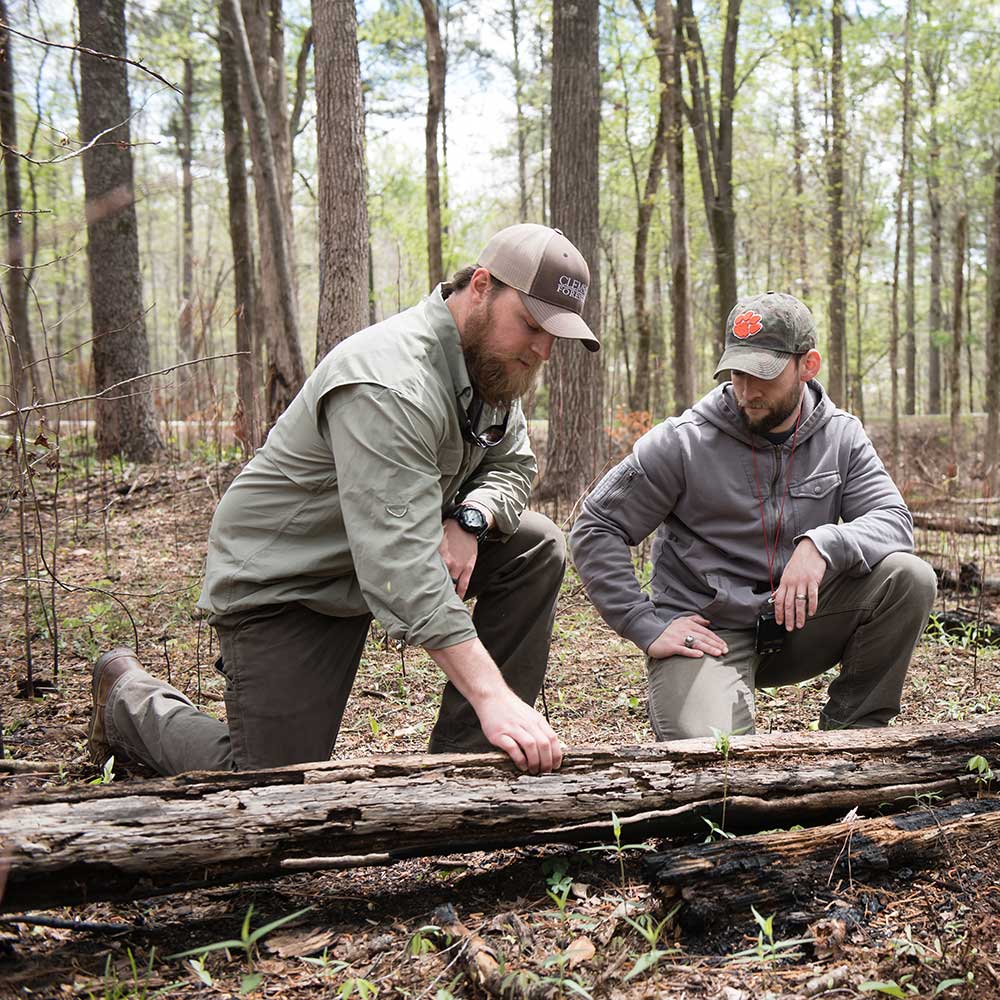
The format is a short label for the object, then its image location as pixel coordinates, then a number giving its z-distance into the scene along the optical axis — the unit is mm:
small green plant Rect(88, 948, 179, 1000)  1785
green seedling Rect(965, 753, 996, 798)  2447
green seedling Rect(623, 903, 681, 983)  1822
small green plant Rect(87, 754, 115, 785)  2481
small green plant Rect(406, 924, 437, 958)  1946
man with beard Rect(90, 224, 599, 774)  2242
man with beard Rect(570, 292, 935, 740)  3020
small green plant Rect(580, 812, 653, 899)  2102
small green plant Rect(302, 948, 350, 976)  1904
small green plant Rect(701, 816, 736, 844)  2246
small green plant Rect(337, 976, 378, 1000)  1777
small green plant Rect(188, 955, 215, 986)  1813
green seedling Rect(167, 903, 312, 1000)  1760
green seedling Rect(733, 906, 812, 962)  1890
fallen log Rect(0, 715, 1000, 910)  1919
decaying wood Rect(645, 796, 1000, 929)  2043
